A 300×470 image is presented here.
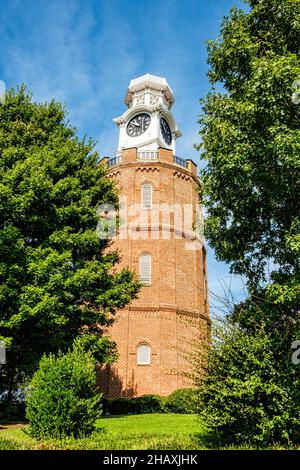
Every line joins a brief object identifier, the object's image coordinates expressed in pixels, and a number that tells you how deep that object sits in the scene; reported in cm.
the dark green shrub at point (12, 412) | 1978
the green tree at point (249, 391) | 831
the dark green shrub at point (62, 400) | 990
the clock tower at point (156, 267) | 2362
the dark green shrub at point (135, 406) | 2044
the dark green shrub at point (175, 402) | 1984
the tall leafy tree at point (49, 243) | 1352
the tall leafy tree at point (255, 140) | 951
